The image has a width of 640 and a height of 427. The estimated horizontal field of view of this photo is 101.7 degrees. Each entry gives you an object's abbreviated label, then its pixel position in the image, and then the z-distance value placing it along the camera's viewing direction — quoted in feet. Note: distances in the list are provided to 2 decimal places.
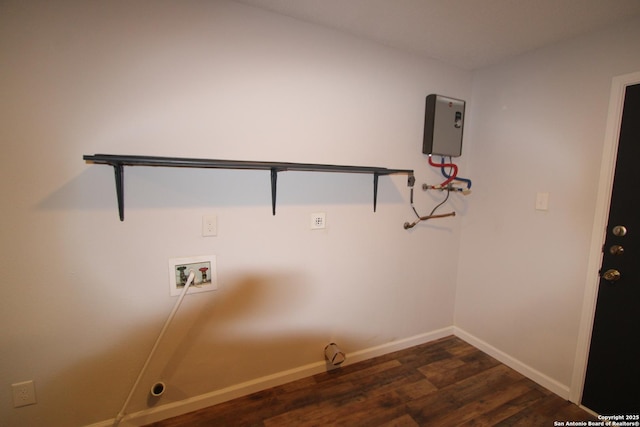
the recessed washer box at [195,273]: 4.51
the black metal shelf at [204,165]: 3.45
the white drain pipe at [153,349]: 4.29
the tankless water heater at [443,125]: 6.27
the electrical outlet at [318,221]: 5.50
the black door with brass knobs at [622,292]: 4.53
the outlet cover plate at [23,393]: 3.82
